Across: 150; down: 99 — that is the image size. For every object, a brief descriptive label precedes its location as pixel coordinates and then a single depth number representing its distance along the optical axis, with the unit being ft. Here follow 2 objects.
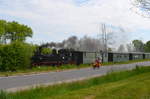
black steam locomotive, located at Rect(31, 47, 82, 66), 130.72
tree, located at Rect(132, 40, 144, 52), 498.52
